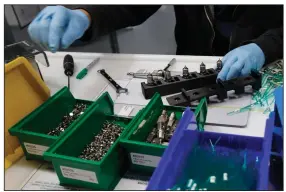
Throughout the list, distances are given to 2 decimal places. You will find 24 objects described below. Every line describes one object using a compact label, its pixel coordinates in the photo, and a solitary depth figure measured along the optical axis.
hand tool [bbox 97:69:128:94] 0.91
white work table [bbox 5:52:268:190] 0.75
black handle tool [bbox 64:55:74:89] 1.03
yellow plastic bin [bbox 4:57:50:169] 0.70
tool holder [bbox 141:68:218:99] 0.86
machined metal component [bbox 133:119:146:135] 0.62
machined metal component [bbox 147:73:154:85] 0.87
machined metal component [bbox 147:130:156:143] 0.64
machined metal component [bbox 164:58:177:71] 1.00
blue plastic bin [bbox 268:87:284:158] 0.52
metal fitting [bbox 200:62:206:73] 0.89
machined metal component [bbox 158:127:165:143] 0.64
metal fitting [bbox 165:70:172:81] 0.88
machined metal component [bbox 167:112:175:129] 0.67
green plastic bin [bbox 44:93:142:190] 0.56
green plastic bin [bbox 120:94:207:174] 0.58
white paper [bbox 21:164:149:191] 0.61
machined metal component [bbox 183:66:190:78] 0.88
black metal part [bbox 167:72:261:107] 0.81
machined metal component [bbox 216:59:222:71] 0.90
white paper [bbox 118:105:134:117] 0.81
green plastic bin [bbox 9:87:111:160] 0.65
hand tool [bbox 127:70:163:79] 0.95
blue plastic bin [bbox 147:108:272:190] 0.45
